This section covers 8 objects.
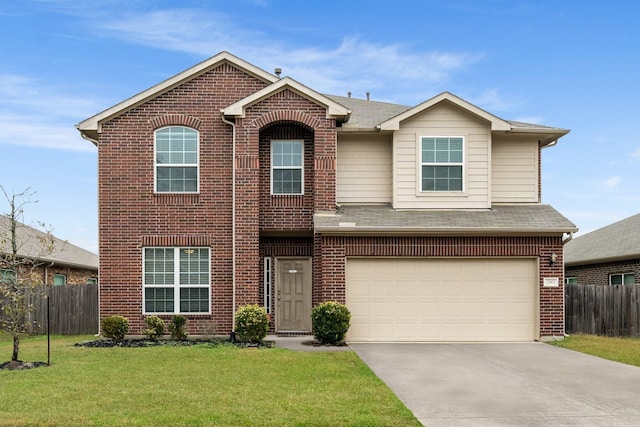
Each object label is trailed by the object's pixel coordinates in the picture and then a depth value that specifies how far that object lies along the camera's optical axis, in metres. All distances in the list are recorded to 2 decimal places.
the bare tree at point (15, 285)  13.64
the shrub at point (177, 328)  18.14
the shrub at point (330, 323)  16.61
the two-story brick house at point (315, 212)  17.81
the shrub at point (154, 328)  17.84
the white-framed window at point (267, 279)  19.39
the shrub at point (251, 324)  16.83
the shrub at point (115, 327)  17.84
